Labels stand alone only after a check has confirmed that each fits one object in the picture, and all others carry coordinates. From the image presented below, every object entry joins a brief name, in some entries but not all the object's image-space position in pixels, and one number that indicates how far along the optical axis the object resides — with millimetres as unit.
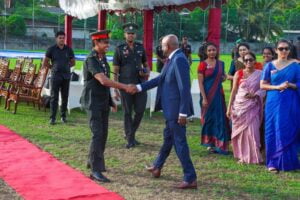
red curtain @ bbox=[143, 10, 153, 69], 12242
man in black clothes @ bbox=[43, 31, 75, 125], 9094
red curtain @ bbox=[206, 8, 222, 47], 9797
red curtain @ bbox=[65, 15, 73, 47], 15742
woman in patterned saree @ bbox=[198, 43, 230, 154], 7047
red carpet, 5075
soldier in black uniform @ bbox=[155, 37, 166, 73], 12406
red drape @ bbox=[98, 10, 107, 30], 13367
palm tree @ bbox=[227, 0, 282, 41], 43506
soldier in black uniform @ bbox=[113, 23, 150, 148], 7449
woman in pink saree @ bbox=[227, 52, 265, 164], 6586
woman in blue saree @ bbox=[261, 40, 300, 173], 6102
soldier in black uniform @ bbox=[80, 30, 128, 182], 5586
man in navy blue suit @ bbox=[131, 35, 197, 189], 5230
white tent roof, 10484
